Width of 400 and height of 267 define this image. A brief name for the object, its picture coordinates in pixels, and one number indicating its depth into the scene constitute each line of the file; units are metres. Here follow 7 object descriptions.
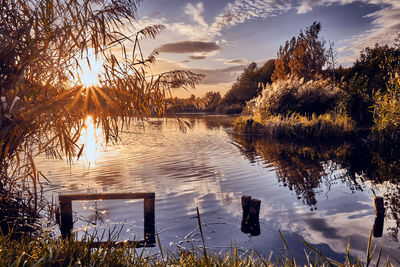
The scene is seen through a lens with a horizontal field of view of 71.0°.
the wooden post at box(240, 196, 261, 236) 5.43
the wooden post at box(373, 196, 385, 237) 5.49
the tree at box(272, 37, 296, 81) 47.44
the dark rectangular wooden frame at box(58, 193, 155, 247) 5.45
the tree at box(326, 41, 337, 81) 38.97
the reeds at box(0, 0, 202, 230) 3.68
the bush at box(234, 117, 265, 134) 20.56
